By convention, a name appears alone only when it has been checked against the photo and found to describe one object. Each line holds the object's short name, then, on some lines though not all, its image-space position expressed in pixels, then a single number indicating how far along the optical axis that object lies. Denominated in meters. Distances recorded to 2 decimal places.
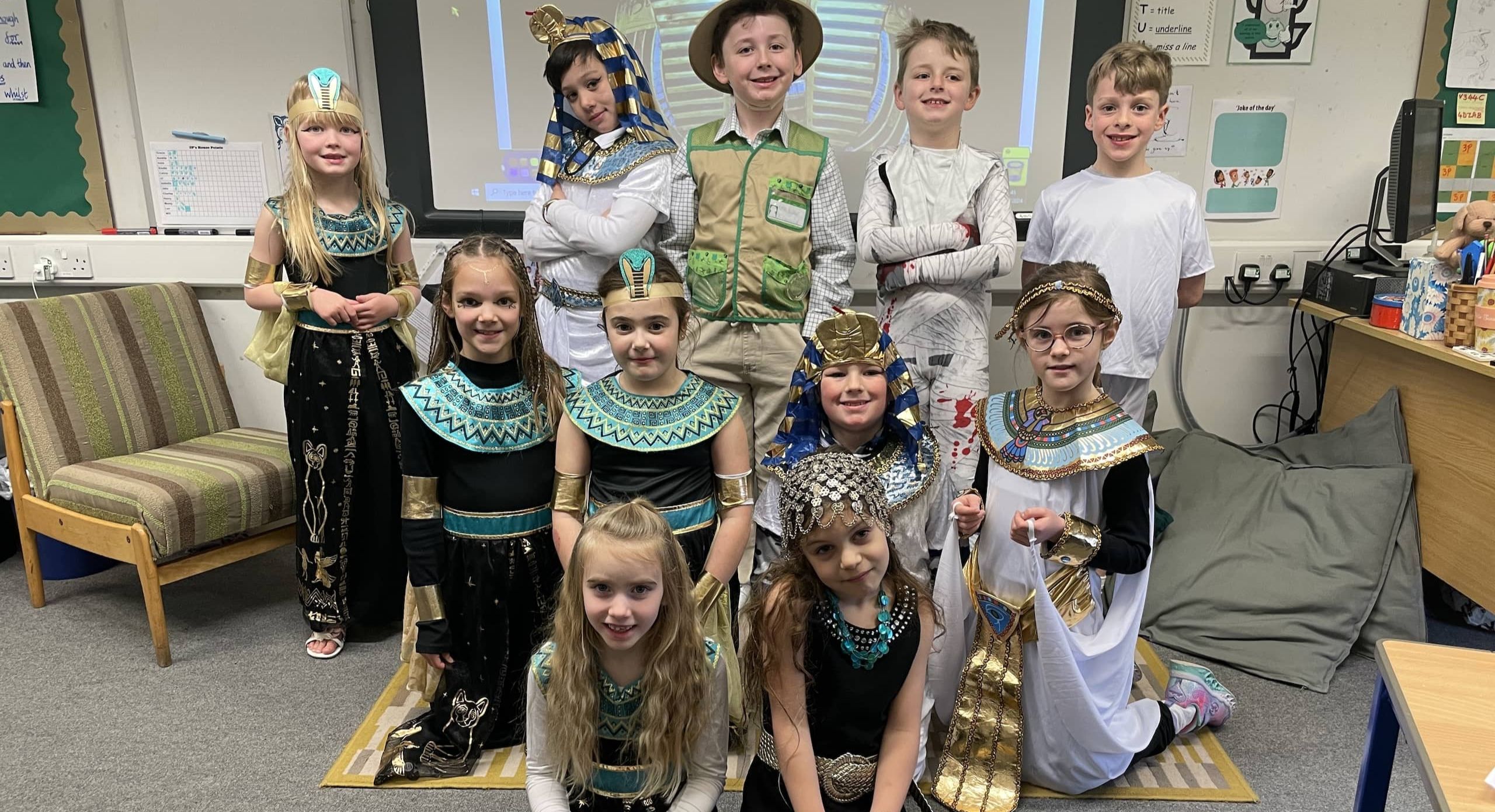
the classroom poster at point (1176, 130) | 2.95
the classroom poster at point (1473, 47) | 2.89
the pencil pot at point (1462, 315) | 2.29
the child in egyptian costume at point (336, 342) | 2.25
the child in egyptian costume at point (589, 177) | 2.28
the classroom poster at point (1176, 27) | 2.89
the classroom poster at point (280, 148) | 3.06
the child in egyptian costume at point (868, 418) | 1.83
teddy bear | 2.34
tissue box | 2.41
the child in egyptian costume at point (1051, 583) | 1.74
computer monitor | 2.58
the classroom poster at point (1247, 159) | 2.97
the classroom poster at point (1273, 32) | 2.89
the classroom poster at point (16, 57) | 3.04
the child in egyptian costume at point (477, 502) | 1.86
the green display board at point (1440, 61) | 2.90
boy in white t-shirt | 2.22
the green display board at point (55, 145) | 3.07
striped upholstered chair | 2.41
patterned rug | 1.92
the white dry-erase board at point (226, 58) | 2.98
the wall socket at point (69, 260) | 3.14
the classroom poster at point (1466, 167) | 2.96
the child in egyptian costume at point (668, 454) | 1.78
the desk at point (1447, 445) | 2.28
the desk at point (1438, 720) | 1.01
